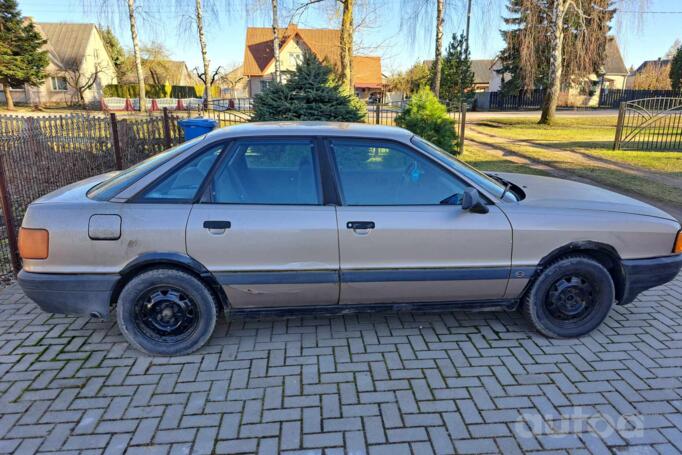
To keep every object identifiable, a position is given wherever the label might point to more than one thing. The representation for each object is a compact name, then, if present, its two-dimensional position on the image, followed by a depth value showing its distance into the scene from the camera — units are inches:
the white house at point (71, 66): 1620.3
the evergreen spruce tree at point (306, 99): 344.2
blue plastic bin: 342.3
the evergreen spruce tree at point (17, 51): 1203.2
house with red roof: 1772.9
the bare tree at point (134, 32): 932.0
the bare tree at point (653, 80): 1871.3
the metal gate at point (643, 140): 559.6
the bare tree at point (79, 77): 1524.6
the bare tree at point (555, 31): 799.1
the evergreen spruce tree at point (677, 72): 1614.2
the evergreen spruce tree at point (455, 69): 1444.4
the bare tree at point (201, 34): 876.6
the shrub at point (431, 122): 395.2
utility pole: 1434.5
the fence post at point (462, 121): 518.7
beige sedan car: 122.8
